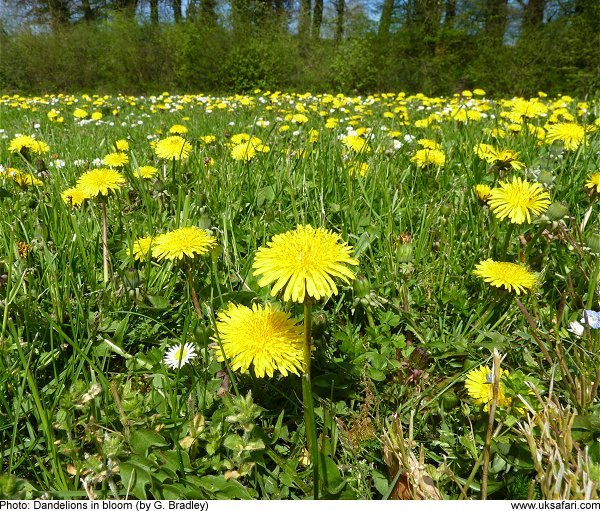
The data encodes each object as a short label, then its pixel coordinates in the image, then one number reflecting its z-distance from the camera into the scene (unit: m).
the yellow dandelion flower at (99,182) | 0.45
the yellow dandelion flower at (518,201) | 0.41
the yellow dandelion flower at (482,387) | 0.31
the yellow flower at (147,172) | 0.59
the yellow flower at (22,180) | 0.54
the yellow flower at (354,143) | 0.71
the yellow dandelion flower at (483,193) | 0.48
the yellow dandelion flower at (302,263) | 0.27
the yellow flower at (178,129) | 0.83
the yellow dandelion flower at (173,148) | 0.58
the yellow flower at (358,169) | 0.59
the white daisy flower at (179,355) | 0.34
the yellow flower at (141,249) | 0.43
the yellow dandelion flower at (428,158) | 0.61
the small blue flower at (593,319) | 0.33
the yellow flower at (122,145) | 0.70
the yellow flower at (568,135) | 0.60
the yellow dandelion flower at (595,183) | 0.45
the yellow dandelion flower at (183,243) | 0.35
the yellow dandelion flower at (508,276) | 0.37
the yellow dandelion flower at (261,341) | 0.30
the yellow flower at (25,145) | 0.57
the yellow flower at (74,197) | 0.50
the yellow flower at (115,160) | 0.55
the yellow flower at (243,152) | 0.64
